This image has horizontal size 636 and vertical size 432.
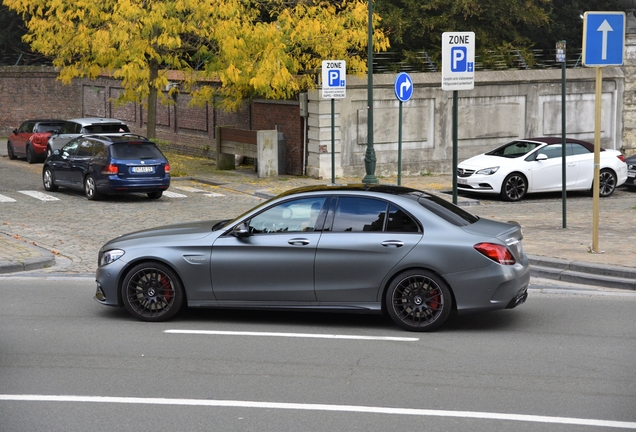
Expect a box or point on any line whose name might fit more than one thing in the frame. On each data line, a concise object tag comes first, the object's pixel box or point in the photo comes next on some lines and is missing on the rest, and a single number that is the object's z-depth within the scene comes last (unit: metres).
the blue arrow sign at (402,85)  22.06
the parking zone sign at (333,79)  22.45
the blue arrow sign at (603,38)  12.98
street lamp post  22.80
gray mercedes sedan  9.23
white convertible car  22.53
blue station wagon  21.44
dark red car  31.97
